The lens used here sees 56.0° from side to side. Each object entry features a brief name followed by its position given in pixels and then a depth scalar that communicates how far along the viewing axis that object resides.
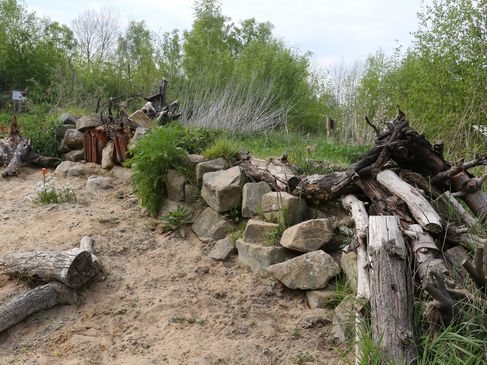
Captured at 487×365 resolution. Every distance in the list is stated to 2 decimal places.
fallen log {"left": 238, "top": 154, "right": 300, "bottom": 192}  4.22
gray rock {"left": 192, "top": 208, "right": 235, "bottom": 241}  4.44
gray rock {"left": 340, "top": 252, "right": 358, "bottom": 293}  3.21
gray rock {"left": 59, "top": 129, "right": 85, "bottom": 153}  7.55
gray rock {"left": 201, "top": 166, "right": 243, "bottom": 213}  4.40
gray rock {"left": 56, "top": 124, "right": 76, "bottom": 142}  7.98
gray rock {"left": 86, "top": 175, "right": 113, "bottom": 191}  6.05
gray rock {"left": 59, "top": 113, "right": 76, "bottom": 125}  8.28
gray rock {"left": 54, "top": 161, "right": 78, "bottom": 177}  6.98
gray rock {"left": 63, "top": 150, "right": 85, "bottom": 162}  7.43
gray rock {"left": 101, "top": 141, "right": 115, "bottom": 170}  6.62
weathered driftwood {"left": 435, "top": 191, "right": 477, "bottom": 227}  3.39
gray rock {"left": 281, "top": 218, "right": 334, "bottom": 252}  3.64
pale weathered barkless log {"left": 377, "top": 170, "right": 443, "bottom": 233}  3.06
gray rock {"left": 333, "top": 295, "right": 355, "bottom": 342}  2.90
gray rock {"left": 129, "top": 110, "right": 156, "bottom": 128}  6.94
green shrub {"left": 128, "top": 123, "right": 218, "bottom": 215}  4.91
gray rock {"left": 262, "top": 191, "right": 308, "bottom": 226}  3.95
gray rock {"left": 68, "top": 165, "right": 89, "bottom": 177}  6.77
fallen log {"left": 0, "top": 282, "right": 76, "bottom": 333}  3.32
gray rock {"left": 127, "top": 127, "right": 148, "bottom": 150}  6.02
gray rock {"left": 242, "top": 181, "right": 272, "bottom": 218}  4.27
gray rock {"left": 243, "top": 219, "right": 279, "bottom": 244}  3.94
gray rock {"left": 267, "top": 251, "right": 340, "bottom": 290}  3.41
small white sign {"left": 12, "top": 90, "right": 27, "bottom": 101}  9.34
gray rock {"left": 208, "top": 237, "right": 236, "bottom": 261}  4.16
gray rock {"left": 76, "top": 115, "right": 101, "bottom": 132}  7.38
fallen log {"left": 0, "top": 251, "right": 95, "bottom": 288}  3.62
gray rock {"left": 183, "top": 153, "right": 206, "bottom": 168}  4.97
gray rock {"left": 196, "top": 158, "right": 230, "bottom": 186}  4.81
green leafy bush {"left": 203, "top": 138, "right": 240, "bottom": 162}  5.02
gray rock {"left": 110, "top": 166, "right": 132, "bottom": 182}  6.26
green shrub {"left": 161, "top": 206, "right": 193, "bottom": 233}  4.68
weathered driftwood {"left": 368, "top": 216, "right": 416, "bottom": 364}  2.40
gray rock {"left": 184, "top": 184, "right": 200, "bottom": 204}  4.86
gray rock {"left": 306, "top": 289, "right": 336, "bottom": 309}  3.31
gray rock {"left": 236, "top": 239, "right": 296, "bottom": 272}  3.79
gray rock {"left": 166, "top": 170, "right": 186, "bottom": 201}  4.94
